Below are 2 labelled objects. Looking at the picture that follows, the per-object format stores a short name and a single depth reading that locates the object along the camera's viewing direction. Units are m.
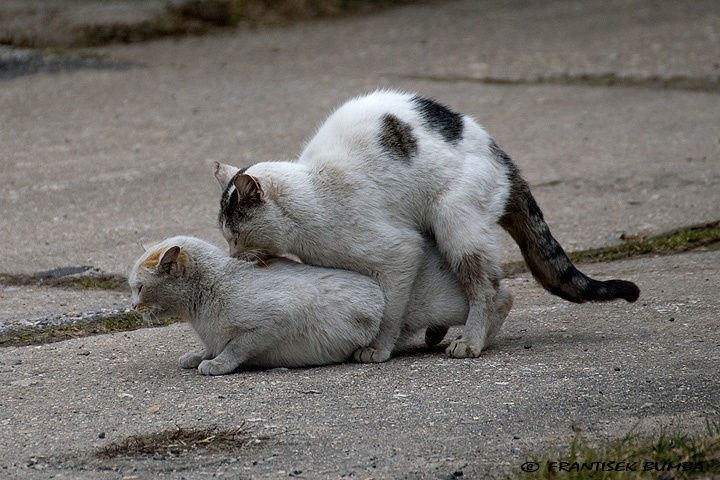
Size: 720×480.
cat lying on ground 10.12
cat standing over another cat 10.55
